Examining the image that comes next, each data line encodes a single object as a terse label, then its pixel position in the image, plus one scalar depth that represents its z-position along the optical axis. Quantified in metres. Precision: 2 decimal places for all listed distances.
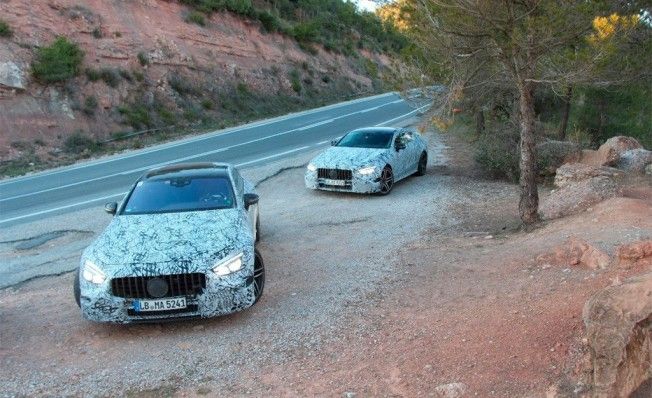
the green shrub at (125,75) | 28.97
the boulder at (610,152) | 14.84
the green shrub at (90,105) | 25.86
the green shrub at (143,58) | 30.67
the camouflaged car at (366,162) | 13.74
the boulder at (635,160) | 14.16
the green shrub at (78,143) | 23.23
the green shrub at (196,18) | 37.60
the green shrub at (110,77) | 27.85
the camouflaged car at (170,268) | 6.36
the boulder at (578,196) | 10.85
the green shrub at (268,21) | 45.28
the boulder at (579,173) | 12.70
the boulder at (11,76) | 23.45
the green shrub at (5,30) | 24.88
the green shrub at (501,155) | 15.52
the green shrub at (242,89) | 36.41
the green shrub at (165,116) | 28.94
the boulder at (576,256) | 6.94
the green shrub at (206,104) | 32.28
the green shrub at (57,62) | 24.86
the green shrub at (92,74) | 27.16
